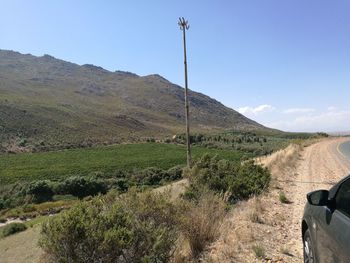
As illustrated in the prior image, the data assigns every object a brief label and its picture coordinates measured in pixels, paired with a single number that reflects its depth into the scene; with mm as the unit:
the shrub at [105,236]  6180
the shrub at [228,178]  14480
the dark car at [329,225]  3848
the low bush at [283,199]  12195
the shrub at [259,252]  6832
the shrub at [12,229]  31594
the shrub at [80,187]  46438
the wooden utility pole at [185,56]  23848
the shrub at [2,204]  43375
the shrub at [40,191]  45441
